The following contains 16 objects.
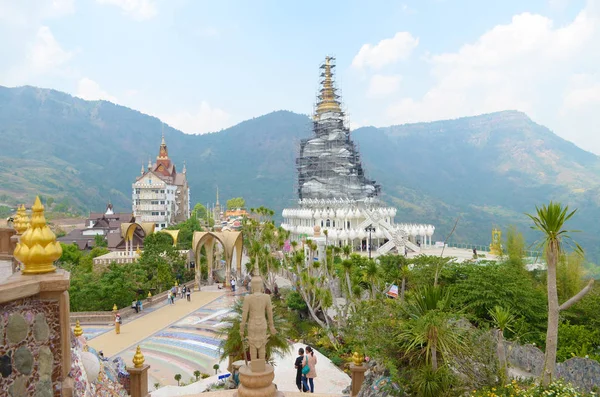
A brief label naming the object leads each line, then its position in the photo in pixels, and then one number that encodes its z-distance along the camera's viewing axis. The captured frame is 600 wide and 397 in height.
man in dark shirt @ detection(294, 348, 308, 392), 11.71
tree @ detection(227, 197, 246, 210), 101.53
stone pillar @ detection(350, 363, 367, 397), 11.12
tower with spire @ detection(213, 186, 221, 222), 62.53
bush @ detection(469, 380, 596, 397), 7.70
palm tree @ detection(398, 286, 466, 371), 8.82
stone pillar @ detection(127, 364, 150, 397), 10.80
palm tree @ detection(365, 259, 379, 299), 17.11
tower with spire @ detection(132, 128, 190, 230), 65.69
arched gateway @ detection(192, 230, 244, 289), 32.06
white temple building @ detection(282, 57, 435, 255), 41.34
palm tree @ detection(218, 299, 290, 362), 12.26
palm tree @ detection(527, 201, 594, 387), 8.32
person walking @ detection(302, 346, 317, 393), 11.95
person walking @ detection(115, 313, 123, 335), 20.55
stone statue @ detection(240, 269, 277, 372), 8.51
